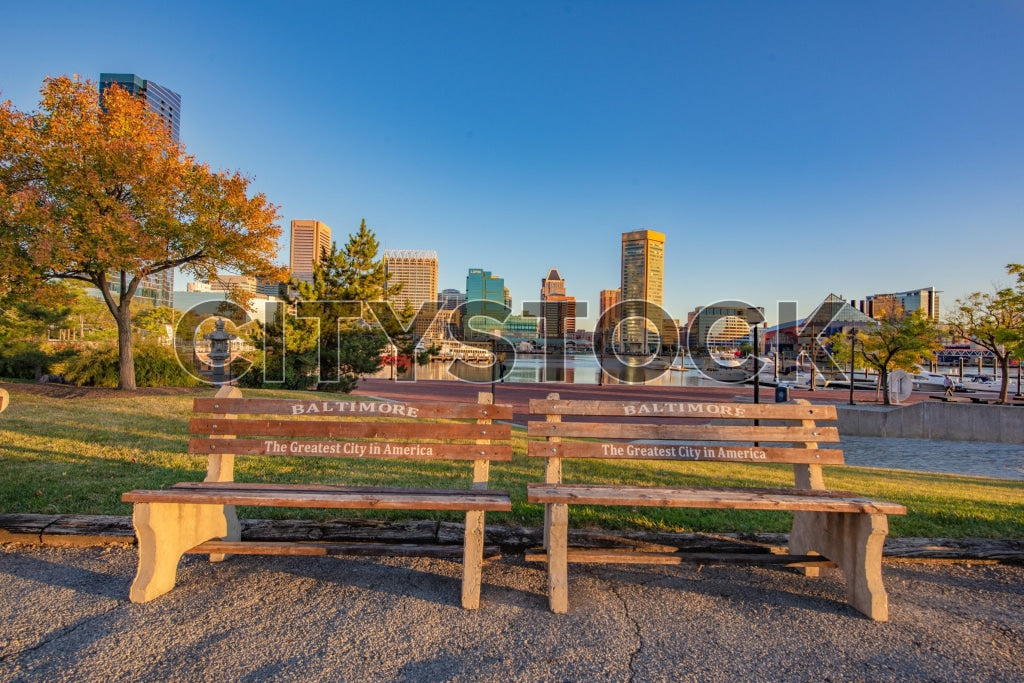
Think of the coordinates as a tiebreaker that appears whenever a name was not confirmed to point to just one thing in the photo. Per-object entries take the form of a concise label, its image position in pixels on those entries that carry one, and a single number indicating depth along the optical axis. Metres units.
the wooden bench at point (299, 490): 2.91
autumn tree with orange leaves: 11.28
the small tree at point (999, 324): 18.98
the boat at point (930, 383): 33.06
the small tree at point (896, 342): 22.06
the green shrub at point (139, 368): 14.42
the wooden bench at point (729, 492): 2.92
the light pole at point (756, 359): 11.40
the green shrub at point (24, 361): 16.95
